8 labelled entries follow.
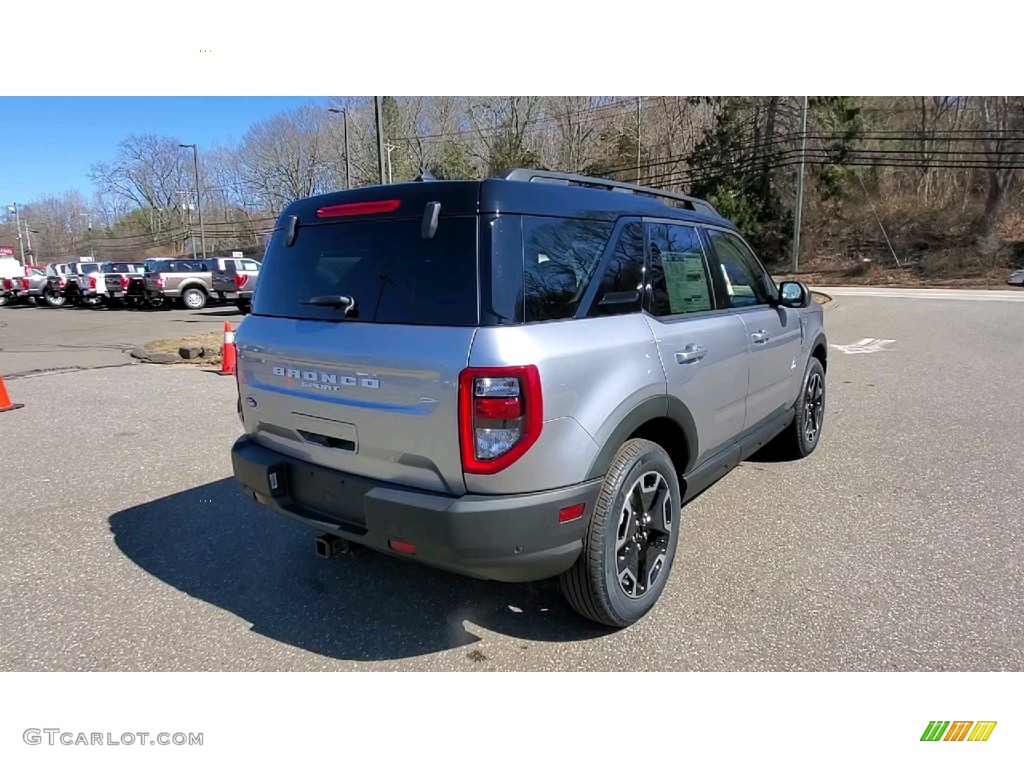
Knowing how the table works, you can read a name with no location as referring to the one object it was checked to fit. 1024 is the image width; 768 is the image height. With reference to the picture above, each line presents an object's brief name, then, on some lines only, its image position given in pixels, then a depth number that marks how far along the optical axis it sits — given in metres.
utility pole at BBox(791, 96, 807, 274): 32.35
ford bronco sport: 2.22
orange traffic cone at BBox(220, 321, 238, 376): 8.72
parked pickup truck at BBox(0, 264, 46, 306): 28.05
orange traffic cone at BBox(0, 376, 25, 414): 6.90
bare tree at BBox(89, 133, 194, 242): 67.69
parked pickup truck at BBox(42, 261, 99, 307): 26.72
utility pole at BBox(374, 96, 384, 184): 13.34
